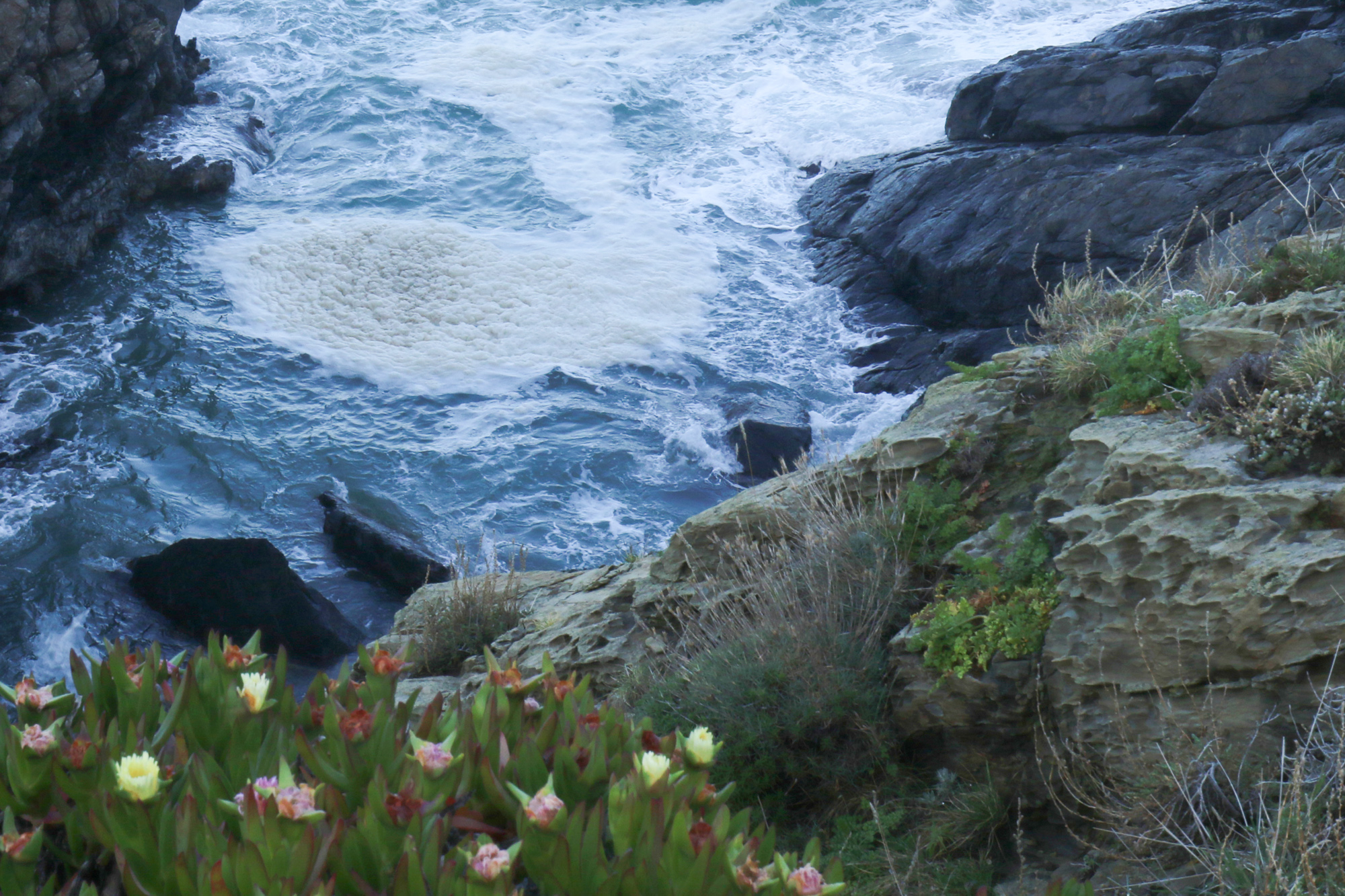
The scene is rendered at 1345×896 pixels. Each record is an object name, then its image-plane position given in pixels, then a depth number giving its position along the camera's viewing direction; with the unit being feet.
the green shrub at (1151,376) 29.66
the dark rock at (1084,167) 78.64
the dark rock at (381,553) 62.75
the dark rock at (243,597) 56.29
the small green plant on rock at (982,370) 35.68
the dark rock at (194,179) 108.78
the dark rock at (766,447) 72.90
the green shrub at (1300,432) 23.29
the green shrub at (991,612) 25.13
